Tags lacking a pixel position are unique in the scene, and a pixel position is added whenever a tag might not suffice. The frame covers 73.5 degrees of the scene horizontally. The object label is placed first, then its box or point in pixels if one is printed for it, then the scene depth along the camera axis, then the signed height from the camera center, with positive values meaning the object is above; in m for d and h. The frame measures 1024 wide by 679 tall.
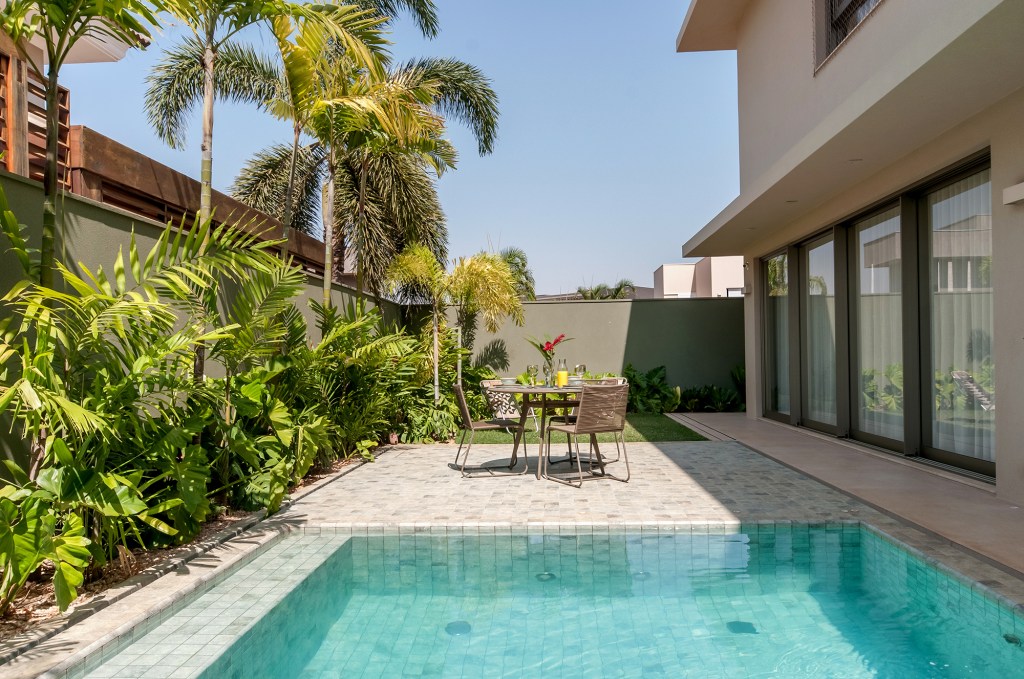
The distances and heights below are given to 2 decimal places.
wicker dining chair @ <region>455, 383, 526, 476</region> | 6.65 -0.75
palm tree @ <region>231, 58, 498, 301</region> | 12.15 +3.05
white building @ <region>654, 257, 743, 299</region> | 27.59 +2.86
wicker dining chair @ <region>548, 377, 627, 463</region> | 7.01 -0.43
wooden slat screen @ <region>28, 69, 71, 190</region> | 5.28 +1.85
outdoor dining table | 6.09 -0.51
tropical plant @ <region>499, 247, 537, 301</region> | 31.73 +4.09
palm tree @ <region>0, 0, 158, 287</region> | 3.24 +1.56
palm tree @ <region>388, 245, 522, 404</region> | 10.00 +1.02
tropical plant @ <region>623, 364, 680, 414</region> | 12.89 -0.87
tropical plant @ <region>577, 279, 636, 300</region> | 29.99 +2.58
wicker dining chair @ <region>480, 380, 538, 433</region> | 10.35 -0.87
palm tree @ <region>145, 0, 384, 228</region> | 4.43 +2.26
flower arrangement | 7.35 -0.03
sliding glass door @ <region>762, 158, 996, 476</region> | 5.68 +0.20
